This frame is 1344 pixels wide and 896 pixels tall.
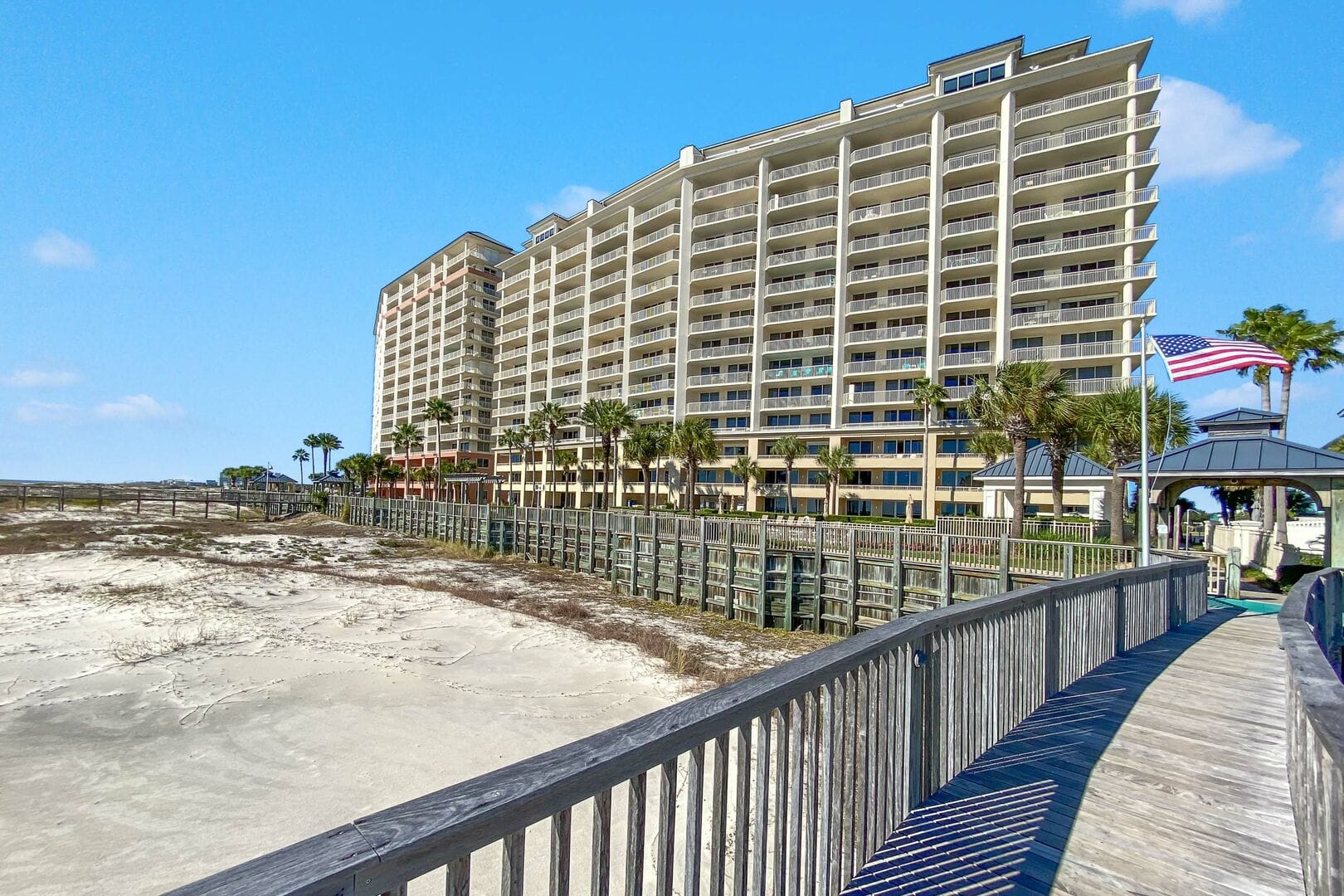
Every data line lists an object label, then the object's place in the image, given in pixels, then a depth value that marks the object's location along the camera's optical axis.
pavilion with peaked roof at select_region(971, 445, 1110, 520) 32.69
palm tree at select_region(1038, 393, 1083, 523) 27.20
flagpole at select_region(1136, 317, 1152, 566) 13.73
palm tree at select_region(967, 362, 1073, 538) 26.86
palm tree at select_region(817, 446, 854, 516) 46.59
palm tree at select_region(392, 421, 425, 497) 84.81
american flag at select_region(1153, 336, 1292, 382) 14.18
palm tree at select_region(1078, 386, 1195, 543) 26.14
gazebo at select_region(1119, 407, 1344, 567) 17.38
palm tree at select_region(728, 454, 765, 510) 52.12
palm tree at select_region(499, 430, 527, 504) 70.56
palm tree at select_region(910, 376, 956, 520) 42.25
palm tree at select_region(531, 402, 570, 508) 65.00
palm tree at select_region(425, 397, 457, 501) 75.69
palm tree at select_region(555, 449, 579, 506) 67.12
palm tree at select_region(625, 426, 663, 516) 53.69
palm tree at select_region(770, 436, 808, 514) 48.53
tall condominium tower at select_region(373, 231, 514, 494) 90.25
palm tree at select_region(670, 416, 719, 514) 51.34
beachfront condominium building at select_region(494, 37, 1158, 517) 41.91
